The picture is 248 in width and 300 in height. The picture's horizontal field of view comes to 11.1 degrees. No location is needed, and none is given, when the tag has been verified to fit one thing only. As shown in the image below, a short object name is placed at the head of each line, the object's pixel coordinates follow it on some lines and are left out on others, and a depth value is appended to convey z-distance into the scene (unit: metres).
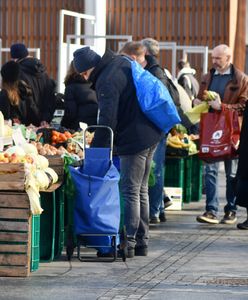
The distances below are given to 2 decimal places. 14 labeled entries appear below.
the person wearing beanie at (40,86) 15.55
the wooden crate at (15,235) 10.63
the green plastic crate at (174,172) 17.11
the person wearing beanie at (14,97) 14.64
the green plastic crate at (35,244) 10.76
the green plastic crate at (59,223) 11.79
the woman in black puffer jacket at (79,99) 14.87
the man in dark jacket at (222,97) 15.25
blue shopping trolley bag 11.50
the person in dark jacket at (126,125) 11.67
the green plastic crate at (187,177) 17.89
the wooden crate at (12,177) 10.59
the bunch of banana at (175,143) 16.80
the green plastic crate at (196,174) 18.38
